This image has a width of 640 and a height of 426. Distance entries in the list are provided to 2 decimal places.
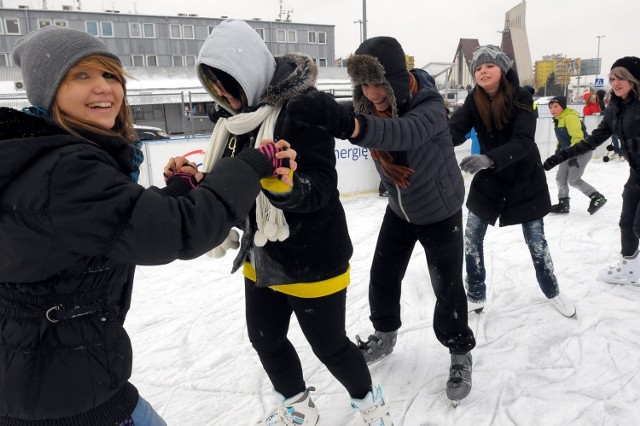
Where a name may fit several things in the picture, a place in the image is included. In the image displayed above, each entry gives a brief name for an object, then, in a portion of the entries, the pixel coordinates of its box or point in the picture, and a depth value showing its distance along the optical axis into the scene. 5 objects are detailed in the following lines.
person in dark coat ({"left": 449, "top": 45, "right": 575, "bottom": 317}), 2.81
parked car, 14.70
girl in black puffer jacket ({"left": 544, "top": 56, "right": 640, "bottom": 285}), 3.45
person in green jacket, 6.45
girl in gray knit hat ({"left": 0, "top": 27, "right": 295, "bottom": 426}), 0.99
